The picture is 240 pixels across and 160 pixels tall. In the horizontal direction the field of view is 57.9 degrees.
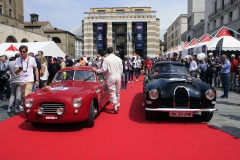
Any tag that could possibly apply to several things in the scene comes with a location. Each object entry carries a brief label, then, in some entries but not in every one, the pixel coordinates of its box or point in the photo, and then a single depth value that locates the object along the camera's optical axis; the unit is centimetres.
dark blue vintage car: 528
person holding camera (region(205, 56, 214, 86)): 1215
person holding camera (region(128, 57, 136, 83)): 1469
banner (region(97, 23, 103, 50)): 4842
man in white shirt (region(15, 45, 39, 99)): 614
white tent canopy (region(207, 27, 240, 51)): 1391
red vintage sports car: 468
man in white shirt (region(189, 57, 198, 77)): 1209
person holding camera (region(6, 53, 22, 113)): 632
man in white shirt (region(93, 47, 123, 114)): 643
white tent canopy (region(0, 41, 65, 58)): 1485
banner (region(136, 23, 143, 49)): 4843
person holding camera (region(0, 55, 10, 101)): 895
